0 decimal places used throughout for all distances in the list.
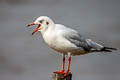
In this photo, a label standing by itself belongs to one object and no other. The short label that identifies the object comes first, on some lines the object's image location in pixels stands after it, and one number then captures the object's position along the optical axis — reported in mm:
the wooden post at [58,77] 8798
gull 9703
